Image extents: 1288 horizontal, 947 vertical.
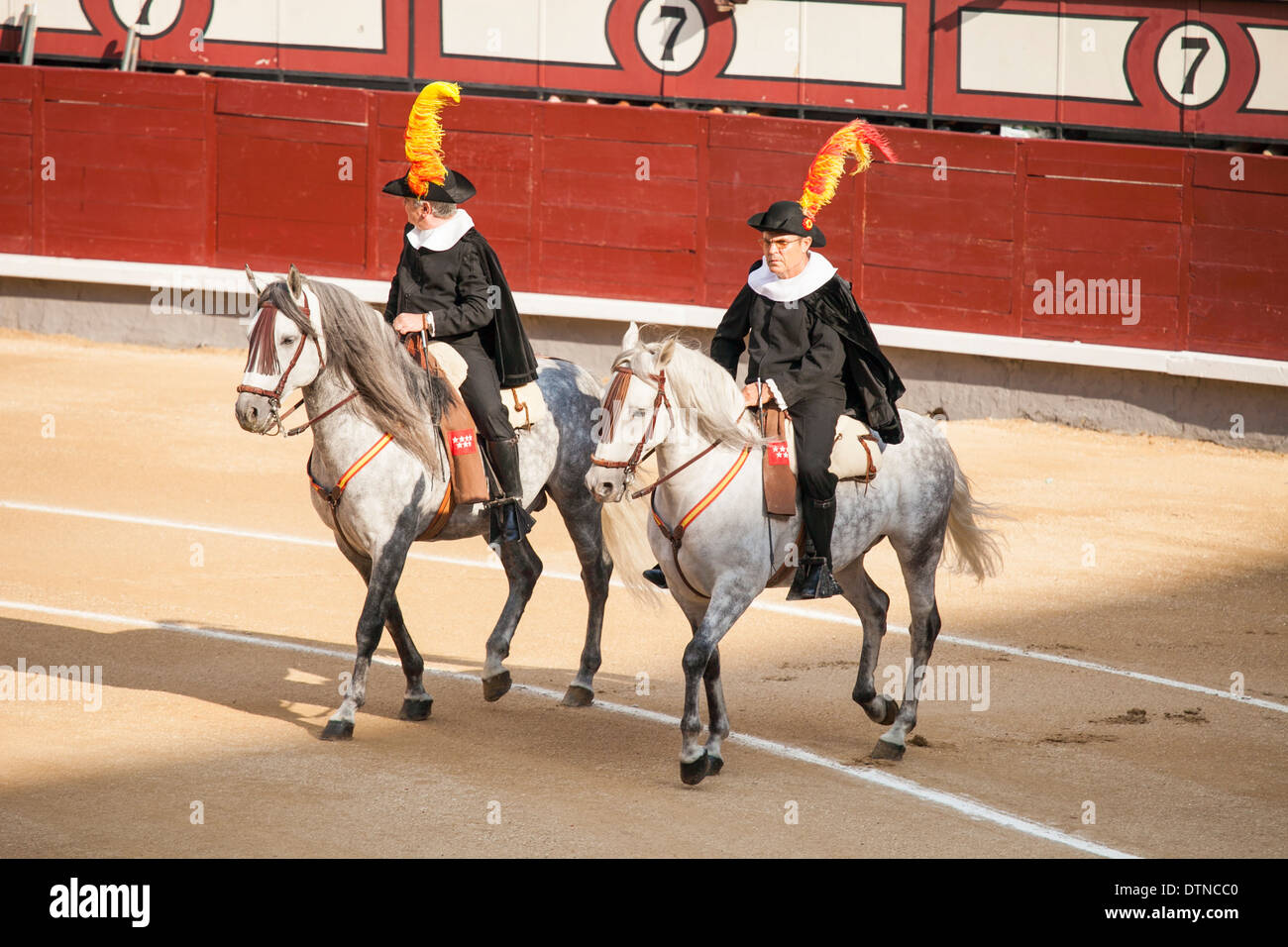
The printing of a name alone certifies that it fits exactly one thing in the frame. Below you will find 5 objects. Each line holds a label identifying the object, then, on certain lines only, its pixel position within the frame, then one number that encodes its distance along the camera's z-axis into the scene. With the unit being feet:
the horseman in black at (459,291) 46.70
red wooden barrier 93.66
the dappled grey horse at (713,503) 39.73
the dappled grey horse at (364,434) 42.57
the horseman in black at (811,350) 42.55
